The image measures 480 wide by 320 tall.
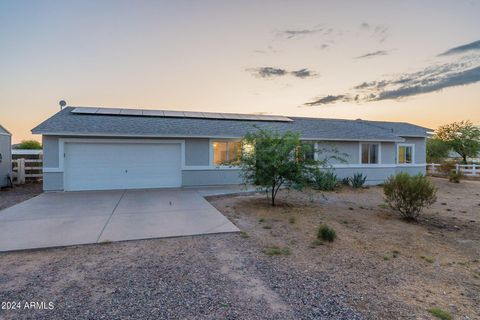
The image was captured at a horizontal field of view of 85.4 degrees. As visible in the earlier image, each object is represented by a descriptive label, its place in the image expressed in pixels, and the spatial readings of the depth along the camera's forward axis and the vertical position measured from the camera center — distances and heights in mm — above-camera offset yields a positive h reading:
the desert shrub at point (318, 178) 8883 -791
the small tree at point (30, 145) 21666 +759
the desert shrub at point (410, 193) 7652 -1128
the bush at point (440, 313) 3055 -1895
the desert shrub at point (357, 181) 14562 -1440
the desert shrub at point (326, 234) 5652 -1723
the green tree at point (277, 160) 8570 -178
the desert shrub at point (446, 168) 21025 -992
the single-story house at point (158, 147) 11727 +388
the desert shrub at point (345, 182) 15070 -1547
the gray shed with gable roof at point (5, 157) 13227 -167
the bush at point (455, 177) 17469 -1448
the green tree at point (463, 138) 25797 +1800
